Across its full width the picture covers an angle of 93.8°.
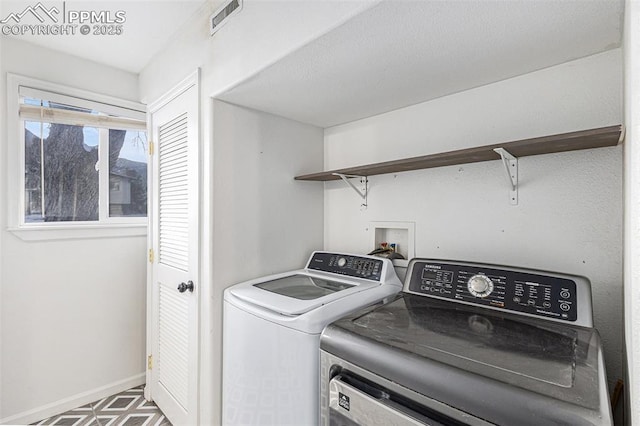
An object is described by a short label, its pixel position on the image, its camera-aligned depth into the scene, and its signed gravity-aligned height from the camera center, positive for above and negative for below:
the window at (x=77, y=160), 1.97 +0.37
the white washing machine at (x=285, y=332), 1.08 -0.48
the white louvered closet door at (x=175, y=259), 1.64 -0.30
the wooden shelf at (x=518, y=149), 0.91 +0.23
